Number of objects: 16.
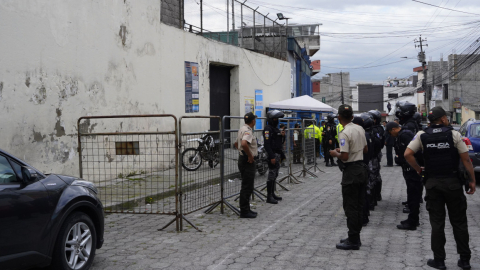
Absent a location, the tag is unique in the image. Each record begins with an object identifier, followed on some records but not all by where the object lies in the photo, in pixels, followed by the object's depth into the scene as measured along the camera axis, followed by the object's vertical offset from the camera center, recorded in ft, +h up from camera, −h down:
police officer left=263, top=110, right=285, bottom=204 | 31.04 -1.72
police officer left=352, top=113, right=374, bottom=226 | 24.72 -1.31
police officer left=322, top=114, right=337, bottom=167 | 56.18 -2.12
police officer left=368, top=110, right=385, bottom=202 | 28.86 -1.65
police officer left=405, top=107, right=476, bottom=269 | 16.89 -2.56
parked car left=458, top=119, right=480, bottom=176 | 39.32 -1.95
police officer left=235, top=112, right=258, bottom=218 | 26.27 -2.61
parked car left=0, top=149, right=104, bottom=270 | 13.73 -3.12
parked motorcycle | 25.66 -1.94
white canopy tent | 65.21 +1.97
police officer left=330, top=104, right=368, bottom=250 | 19.85 -2.42
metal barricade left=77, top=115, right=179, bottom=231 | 24.00 -2.35
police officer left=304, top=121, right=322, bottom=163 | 47.40 -1.57
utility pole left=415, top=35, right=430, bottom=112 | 155.63 +21.10
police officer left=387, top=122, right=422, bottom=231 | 23.39 -3.40
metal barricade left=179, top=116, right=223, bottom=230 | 24.35 -2.77
